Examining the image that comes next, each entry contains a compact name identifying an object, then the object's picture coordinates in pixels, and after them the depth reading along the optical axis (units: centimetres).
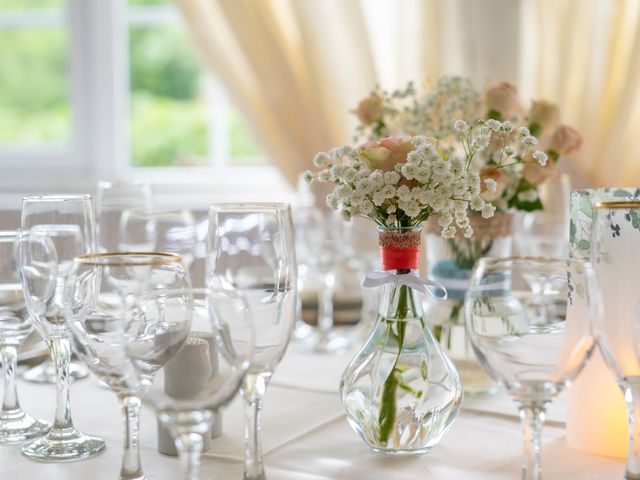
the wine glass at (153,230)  150
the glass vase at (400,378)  98
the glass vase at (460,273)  119
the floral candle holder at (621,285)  87
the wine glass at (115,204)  143
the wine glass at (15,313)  98
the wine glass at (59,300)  98
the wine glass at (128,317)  82
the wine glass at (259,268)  89
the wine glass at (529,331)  83
